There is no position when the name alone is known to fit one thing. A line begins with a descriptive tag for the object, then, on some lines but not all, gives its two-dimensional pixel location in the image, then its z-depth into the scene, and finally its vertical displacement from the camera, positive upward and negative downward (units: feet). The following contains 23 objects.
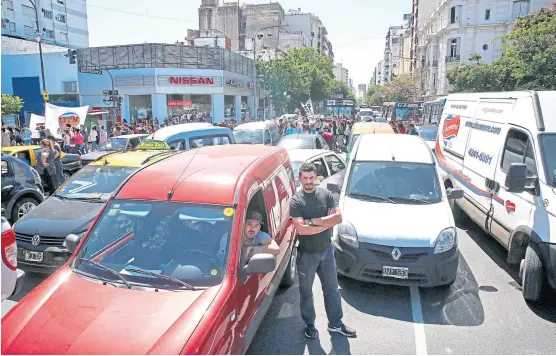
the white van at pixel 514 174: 16.46 -3.05
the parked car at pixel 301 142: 41.75 -3.14
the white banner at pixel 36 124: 61.46 -1.94
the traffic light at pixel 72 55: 79.58 +10.76
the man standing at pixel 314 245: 13.70 -4.44
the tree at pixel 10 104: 97.04 +1.84
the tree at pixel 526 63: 66.64 +8.56
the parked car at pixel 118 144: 43.78 -3.42
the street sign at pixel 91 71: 103.44 +10.28
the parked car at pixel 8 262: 13.44 -4.93
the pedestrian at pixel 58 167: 34.26 -4.57
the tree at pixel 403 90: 191.31 +9.64
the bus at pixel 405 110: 123.95 +0.10
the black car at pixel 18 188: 25.84 -4.86
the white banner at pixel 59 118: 58.29 -0.89
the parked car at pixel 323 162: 28.02 -3.64
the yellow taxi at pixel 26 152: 34.35 -3.34
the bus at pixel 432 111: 76.64 -0.16
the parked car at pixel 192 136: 33.45 -2.03
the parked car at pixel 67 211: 18.30 -4.81
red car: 8.99 -4.35
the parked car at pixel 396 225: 16.81 -4.79
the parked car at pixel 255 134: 47.50 -2.63
